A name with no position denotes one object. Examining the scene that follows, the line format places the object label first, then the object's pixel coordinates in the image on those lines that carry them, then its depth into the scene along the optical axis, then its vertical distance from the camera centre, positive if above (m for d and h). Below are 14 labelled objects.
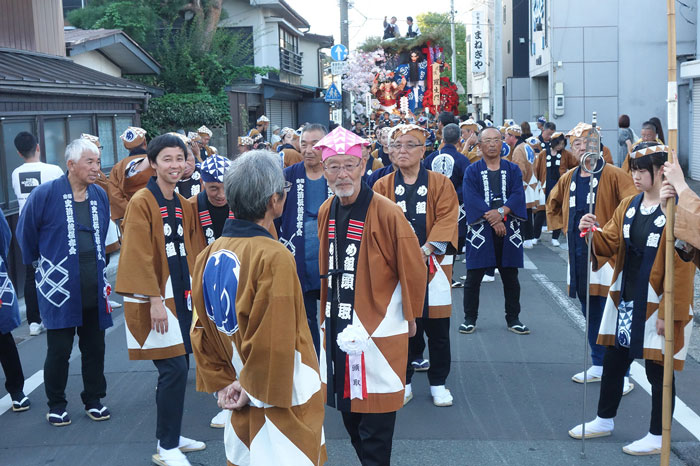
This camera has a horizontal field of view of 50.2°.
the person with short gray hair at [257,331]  2.86 -0.72
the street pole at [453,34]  37.91 +5.39
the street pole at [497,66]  24.02 +2.36
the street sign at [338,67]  20.05 +2.08
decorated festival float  37.38 +3.38
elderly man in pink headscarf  4.00 -0.84
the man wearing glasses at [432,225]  5.71 -0.64
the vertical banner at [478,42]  32.47 +4.28
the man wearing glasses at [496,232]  7.73 -0.96
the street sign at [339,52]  20.31 +2.51
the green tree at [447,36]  38.28 +6.51
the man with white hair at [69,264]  5.32 -0.78
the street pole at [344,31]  20.22 +3.11
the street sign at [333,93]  20.47 +1.41
